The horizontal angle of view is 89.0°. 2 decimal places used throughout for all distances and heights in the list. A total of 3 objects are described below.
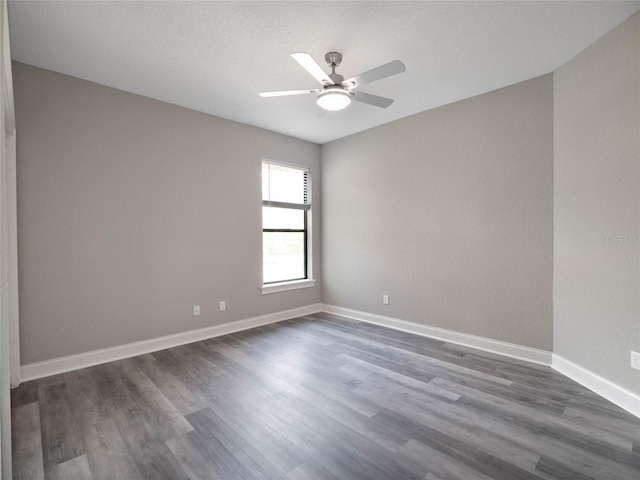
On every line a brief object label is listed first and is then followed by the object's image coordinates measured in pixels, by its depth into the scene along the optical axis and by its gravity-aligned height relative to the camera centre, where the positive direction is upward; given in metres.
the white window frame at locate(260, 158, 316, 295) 4.70 -0.37
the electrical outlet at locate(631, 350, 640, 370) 2.25 -0.88
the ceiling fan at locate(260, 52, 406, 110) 2.15 +1.12
